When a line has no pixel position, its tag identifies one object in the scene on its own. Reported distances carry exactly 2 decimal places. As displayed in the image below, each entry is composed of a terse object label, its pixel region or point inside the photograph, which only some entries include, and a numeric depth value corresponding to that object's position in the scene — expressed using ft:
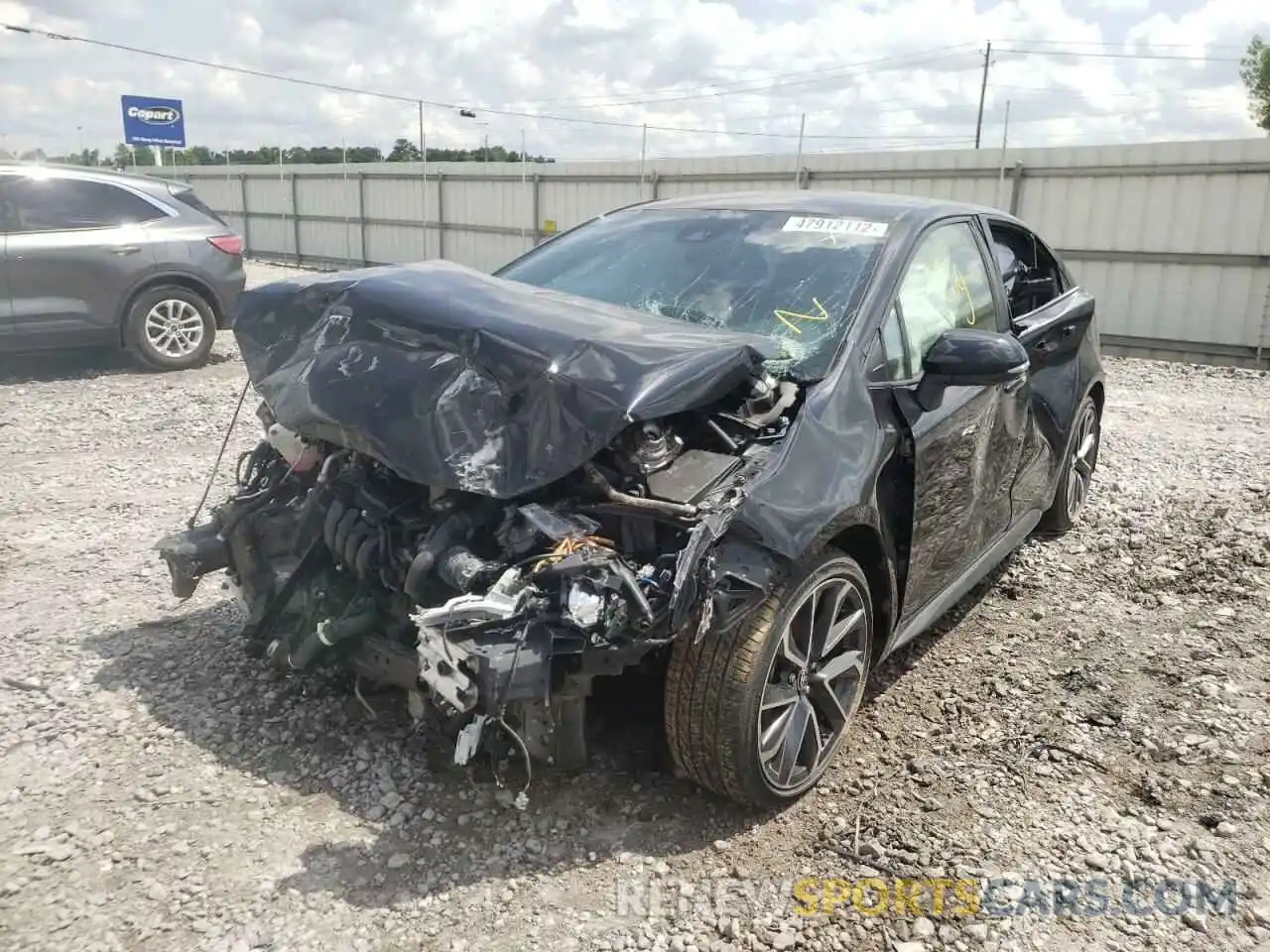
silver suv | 26.81
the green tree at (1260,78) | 102.27
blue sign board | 81.61
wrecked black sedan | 8.18
